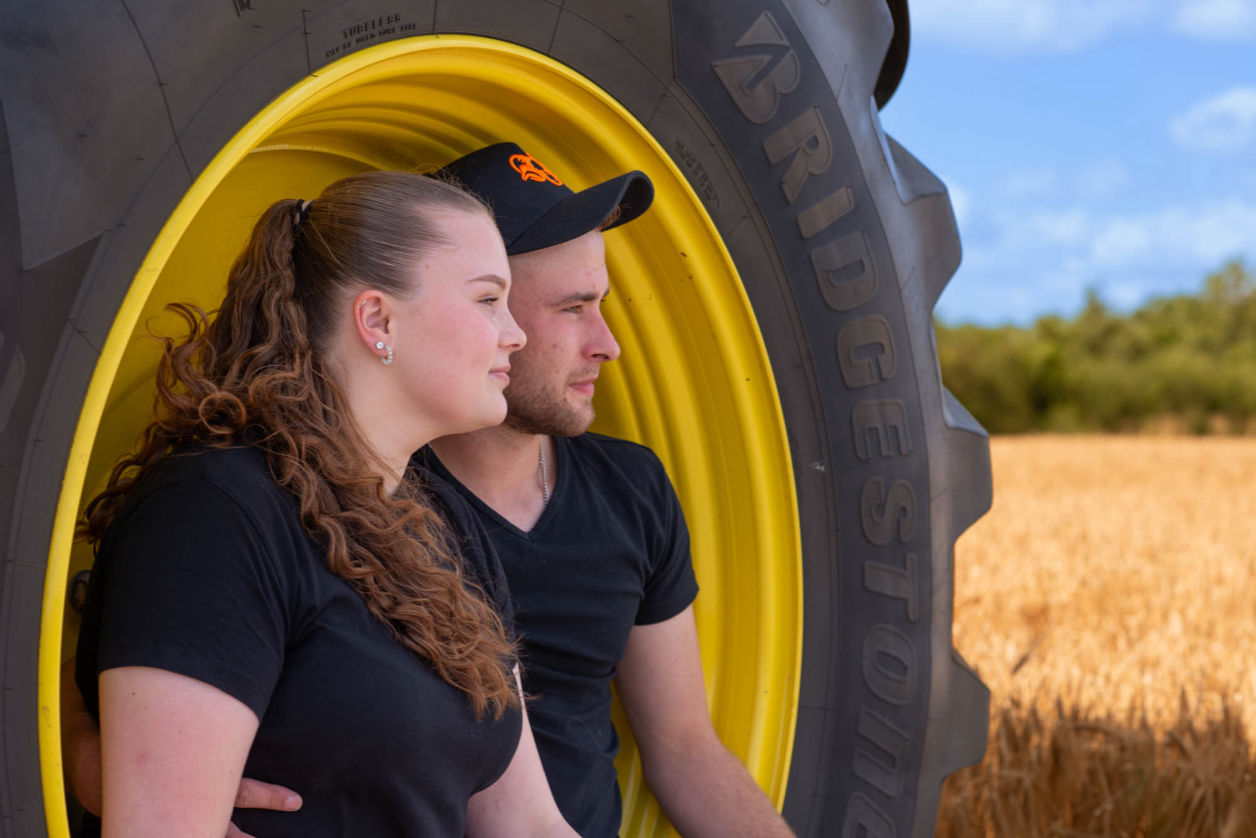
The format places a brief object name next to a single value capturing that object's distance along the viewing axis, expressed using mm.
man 1905
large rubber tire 1720
